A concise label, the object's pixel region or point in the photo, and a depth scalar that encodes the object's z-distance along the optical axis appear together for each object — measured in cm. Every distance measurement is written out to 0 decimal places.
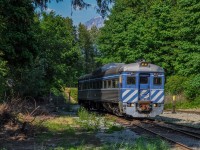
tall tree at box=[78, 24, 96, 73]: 12085
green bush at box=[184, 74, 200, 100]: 3937
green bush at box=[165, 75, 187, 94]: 4462
